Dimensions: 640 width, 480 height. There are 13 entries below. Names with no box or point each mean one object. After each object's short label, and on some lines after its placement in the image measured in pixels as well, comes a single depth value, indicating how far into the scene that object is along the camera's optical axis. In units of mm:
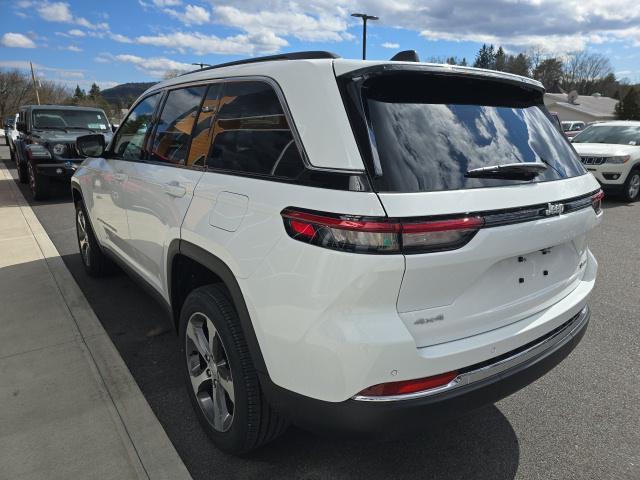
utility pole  57188
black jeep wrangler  9562
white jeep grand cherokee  1649
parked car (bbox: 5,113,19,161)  17328
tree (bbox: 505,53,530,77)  75562
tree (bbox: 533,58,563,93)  84125
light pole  25641
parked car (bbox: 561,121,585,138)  27719
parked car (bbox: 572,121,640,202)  9914
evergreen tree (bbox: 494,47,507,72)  81050
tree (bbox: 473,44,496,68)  94606
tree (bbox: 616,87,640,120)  40875
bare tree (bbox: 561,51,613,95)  86381
